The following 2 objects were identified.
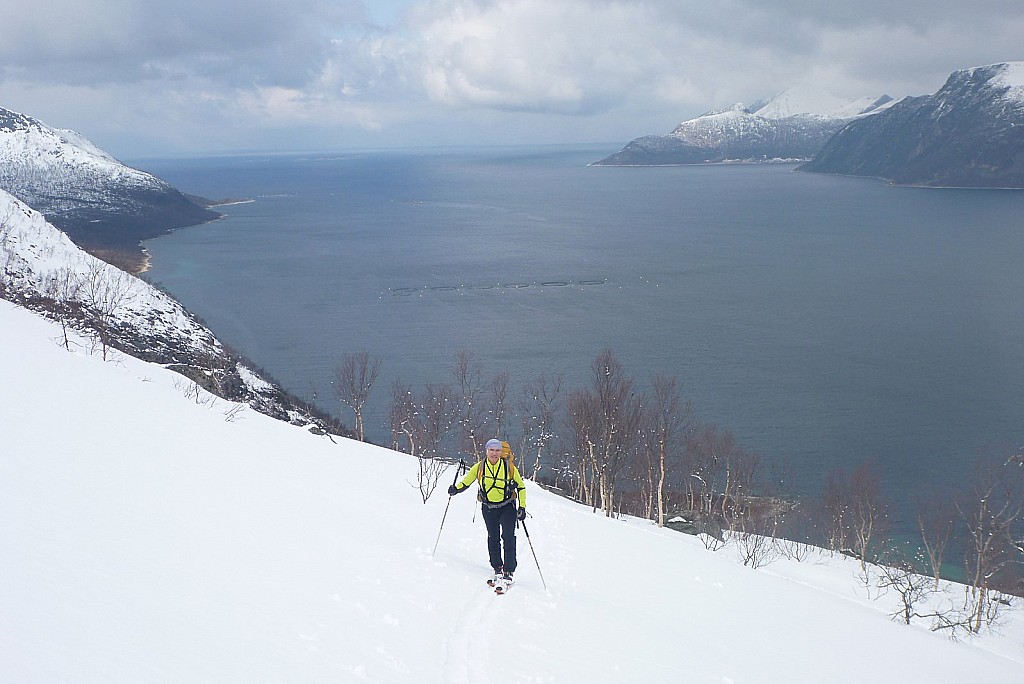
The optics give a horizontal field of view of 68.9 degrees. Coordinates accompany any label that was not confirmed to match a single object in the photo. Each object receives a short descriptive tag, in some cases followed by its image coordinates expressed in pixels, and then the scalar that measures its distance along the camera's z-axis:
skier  9.30
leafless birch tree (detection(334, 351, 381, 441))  40.16
